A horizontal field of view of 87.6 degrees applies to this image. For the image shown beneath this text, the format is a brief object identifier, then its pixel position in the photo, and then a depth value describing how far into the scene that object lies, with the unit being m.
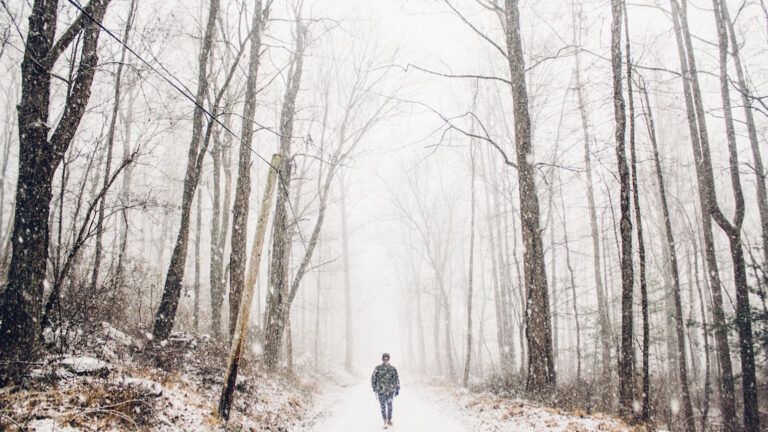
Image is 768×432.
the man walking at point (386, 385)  9.34
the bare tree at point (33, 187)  5.21
